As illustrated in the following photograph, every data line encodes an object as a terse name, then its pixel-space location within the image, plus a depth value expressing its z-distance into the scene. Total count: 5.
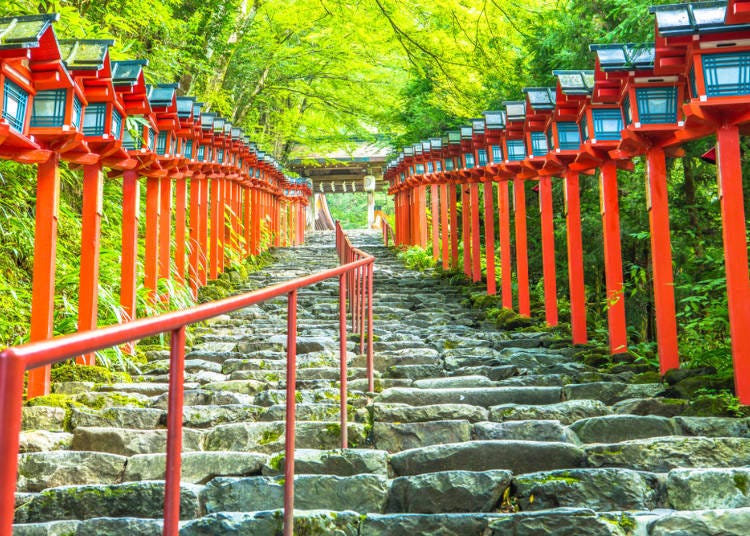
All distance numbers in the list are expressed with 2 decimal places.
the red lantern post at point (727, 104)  4.53
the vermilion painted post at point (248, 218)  16.11
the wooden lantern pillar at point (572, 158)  7.17
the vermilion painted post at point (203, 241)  10.79
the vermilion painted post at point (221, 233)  12.17
